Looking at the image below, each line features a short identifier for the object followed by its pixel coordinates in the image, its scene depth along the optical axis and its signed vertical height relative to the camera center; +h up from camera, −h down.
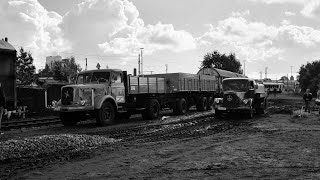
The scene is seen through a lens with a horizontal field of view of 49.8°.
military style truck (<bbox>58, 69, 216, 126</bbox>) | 13.94 -0.10
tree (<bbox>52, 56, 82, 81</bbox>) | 71.00 +5.83
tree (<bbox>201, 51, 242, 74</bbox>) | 80.63 +7.51
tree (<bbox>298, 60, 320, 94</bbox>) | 62.76 +3.44
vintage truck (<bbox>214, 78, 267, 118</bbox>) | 16.77 -0.23
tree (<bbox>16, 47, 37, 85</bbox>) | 61.88 +5.89
